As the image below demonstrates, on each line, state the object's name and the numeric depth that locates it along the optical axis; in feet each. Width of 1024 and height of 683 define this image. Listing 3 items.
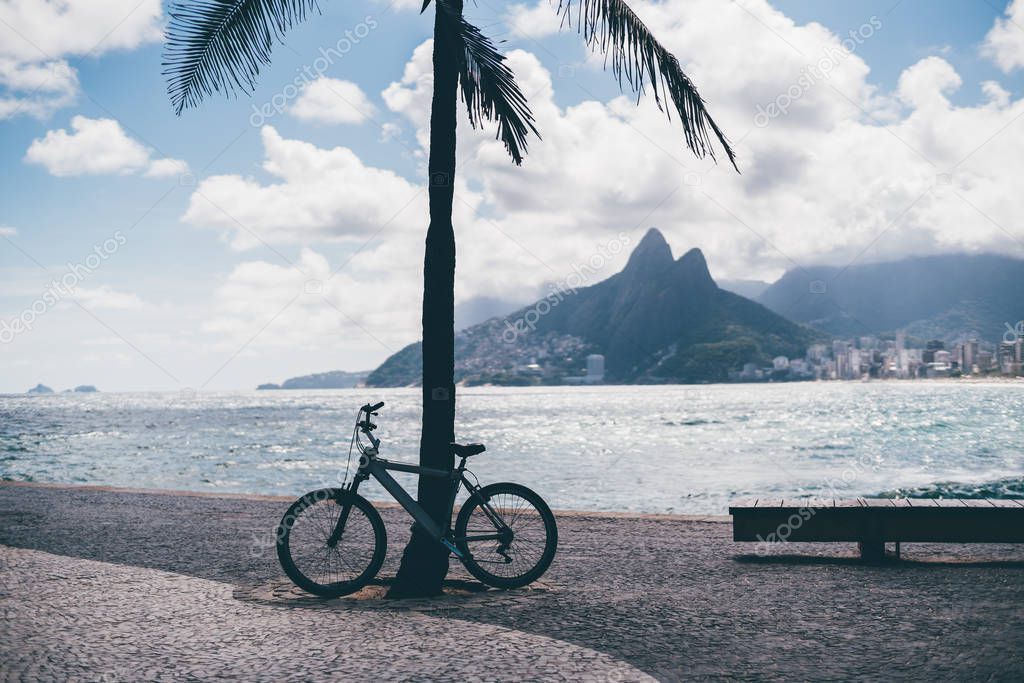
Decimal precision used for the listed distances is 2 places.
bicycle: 22.08
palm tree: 22.97
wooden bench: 26.55
